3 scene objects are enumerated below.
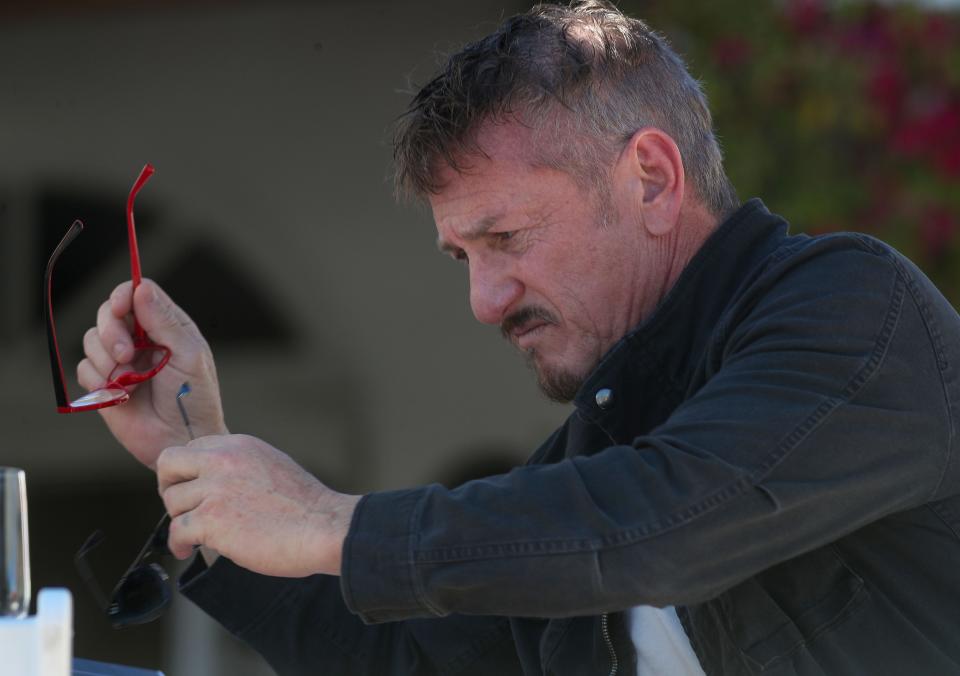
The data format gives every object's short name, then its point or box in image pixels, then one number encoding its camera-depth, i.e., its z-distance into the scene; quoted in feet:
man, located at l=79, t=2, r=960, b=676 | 9.01
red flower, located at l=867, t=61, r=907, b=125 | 32.83
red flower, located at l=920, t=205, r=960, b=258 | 32.86
